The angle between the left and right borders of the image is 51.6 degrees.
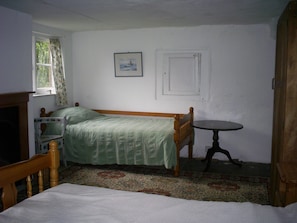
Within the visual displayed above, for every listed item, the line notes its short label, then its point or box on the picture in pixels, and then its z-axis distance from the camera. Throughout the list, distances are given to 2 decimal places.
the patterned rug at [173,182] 3.46
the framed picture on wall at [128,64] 5.16
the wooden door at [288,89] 2.37
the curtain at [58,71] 4.94
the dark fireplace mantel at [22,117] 3.52
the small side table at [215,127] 4.25
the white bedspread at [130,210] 1.49
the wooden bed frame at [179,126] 3.96
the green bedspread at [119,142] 4.06
